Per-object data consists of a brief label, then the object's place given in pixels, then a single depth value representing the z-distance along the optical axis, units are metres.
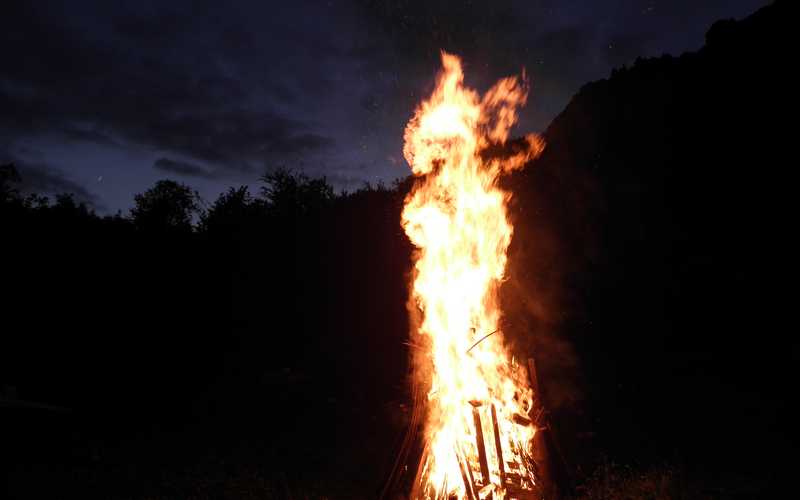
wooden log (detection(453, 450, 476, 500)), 5.81
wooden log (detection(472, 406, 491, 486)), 5.92
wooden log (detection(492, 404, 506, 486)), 6.09
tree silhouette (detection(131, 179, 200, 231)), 34.48
